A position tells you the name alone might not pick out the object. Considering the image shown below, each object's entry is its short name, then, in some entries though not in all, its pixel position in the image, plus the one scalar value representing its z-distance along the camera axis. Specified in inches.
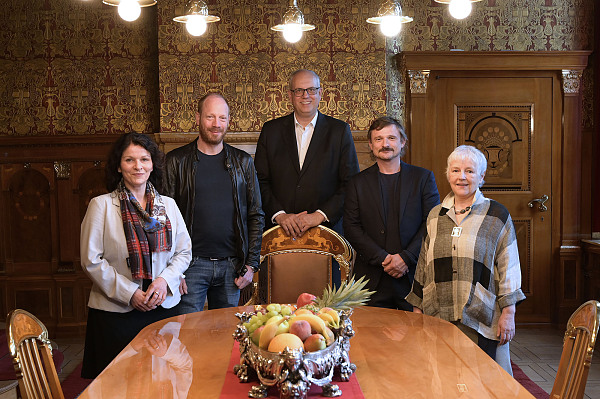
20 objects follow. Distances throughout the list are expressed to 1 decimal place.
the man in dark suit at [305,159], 163.0
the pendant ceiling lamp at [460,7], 111.0
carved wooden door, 235.6
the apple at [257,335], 75.5
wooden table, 73.4
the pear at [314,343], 72.2
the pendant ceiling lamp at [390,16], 122.0
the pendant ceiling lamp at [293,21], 139.8
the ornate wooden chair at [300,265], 134.1
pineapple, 82.7
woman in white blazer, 120.8
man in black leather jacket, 144.7
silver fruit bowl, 69.9
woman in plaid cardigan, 118.8
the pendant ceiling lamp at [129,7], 114.0
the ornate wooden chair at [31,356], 79.1
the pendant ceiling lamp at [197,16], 126.0
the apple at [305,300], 85.5
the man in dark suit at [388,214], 143.3
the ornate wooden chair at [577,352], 77.2
